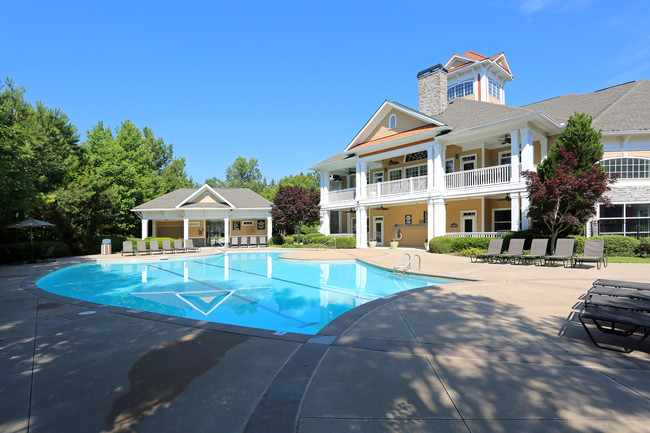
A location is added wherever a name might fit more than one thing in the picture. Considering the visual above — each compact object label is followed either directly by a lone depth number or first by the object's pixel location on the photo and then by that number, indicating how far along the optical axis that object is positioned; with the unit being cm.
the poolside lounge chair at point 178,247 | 2502
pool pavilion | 3000
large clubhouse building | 1655
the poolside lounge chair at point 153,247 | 2329
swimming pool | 780
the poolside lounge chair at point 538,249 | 1236
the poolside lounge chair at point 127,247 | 2222
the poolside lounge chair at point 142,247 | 2420
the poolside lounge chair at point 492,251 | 1344
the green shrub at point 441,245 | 1795
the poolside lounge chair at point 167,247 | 2473
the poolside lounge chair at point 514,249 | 1298
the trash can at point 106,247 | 2245
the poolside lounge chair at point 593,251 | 1134
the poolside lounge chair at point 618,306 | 392
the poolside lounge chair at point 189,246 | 2509
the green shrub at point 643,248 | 1421
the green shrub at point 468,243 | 1670
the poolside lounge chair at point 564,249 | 1191
